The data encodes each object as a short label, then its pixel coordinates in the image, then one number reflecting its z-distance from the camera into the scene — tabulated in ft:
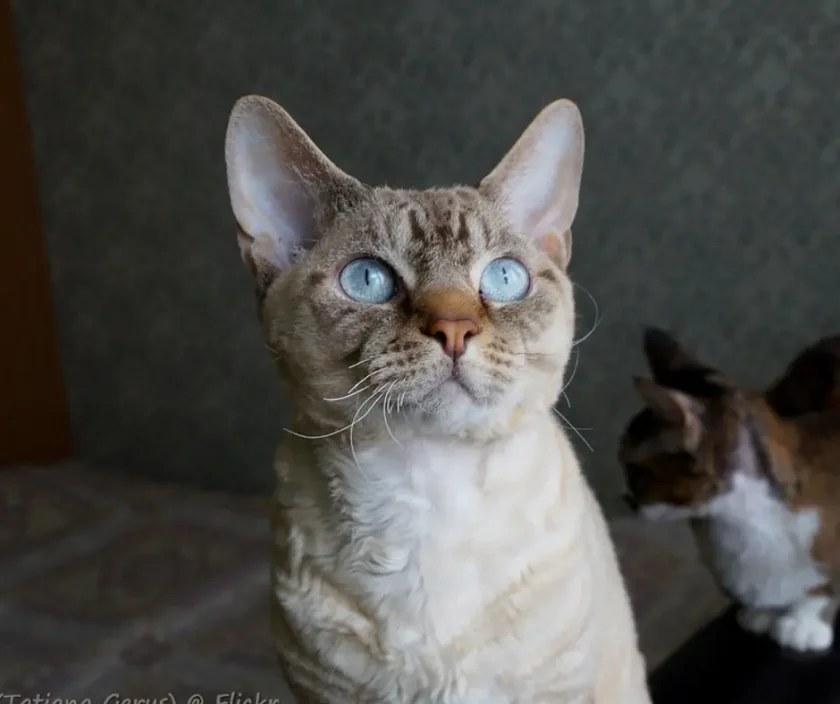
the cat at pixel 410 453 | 2.18
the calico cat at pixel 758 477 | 3.00
